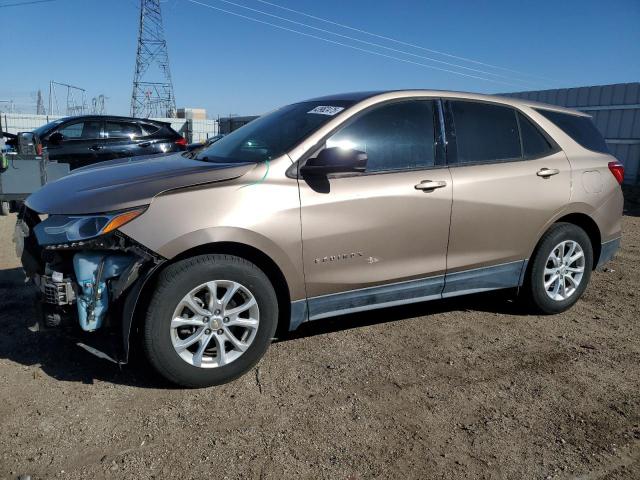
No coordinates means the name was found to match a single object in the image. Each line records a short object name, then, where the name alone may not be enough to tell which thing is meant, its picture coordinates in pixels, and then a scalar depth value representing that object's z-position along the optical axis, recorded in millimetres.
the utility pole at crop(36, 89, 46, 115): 29344
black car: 9766
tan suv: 2838
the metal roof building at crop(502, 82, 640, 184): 12742
